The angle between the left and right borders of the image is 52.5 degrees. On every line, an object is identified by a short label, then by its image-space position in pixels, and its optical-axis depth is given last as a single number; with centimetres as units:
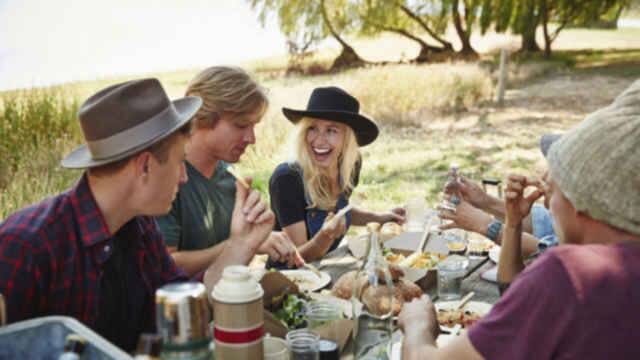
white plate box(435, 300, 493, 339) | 221
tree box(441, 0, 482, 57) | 1820
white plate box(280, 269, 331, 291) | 243
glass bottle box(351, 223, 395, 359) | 194
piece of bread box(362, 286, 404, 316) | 197
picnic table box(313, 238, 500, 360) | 245
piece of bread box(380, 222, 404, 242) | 317
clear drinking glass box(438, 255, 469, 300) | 238
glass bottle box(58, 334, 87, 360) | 114
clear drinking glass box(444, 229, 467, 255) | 300
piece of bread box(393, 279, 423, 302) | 220
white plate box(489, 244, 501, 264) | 282
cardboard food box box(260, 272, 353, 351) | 174
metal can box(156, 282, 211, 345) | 111
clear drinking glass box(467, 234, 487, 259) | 297
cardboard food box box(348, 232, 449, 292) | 286
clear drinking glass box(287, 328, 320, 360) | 162
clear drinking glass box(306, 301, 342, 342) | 191
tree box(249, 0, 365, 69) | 1536
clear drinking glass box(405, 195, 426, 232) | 328
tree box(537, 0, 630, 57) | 1808
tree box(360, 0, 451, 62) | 1730
